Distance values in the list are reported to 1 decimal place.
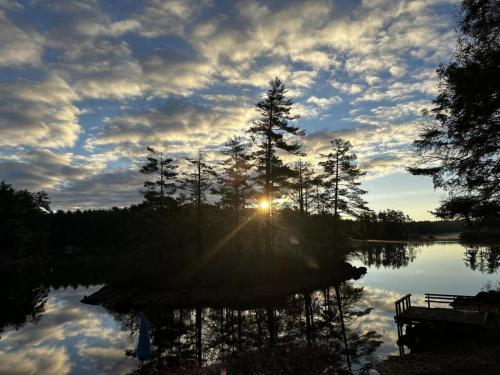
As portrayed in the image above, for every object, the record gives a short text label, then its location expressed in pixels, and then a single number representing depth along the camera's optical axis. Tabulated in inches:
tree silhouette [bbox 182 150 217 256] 1710.1
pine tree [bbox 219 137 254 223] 1781.5
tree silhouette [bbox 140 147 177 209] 1840.6
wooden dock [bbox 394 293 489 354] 668.1
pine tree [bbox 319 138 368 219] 1708.9
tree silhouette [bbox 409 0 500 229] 516.4
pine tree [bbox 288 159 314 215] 1981.9
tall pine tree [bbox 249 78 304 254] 1403.8
